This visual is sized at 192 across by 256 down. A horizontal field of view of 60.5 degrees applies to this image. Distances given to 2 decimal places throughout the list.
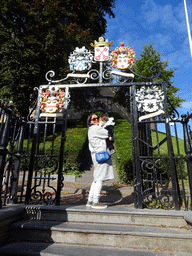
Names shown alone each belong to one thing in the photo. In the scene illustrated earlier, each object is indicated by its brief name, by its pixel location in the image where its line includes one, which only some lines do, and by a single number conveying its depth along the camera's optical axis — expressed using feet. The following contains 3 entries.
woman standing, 12.51
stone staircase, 8.56
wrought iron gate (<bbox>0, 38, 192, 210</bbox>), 12.54
